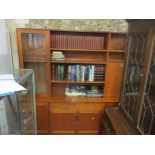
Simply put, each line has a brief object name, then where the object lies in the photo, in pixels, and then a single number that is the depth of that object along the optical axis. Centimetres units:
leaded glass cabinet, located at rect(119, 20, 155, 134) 119
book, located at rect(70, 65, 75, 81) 242
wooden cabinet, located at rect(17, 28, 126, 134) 232
